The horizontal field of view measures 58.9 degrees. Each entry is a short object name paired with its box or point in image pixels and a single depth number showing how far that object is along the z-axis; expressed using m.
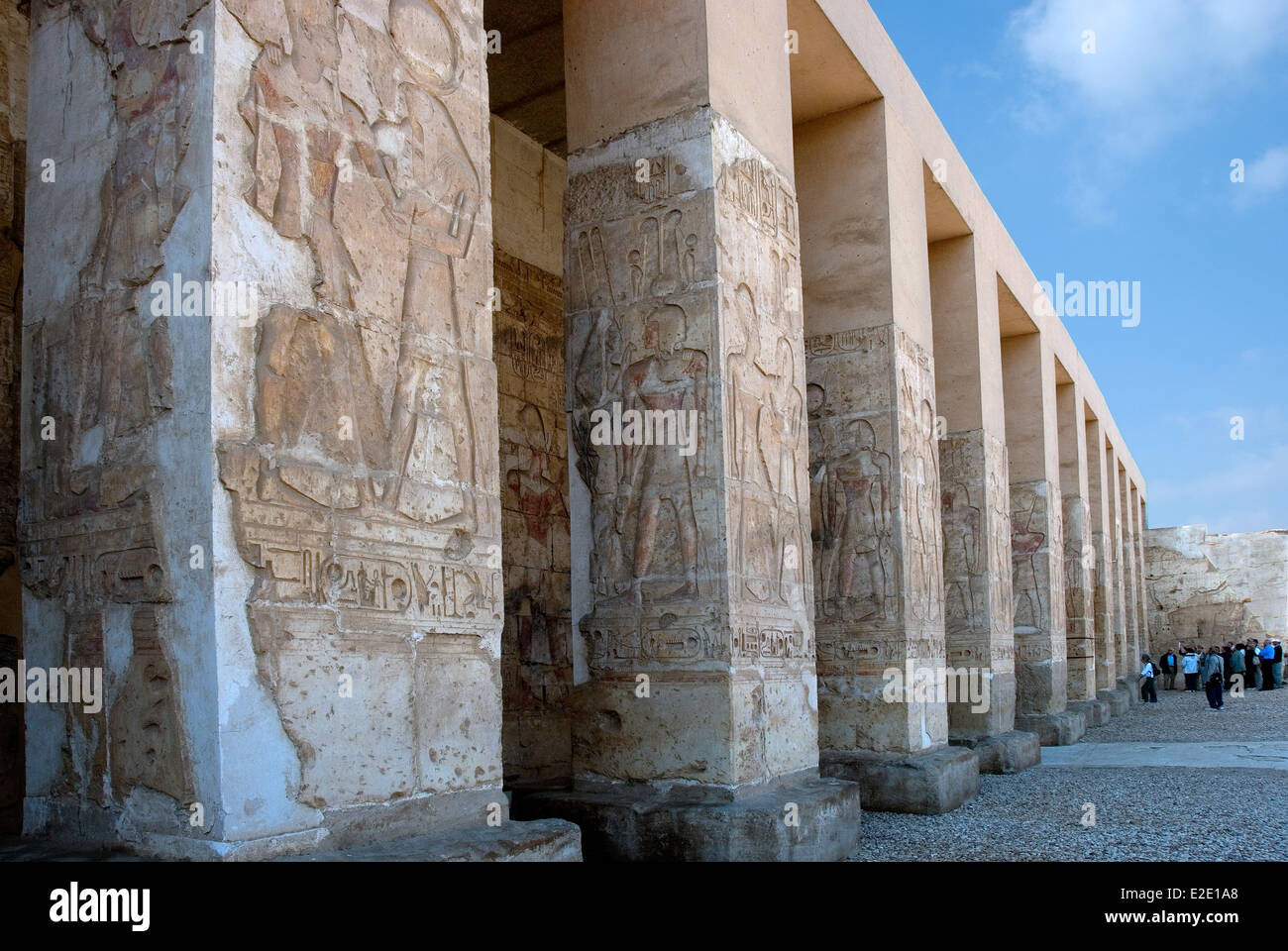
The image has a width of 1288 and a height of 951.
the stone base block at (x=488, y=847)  3.27
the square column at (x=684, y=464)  5.28
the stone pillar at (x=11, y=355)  4.24
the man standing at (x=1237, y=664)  19.33
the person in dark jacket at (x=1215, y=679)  16.50
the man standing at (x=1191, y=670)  21.88
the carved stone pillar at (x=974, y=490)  10.45
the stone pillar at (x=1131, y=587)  24.52
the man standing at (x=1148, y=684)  20.61
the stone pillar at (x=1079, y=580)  15.80
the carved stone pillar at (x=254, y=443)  3.09
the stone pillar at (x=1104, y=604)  18.42
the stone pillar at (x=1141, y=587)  26.95
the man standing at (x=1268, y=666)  21.84
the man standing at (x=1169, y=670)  25.36
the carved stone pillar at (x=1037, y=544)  12.89
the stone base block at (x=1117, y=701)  17.34
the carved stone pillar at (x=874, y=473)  7.73
